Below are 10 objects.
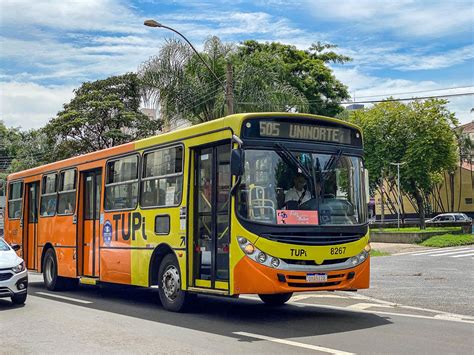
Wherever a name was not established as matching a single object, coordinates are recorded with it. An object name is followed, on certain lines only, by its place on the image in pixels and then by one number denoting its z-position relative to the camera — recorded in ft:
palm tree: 98.94
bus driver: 34.32
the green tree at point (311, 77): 143.33
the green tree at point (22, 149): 174.97
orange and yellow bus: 33.47
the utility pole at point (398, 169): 168.70
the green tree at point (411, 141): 167.94
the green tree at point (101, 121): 142.92
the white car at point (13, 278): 42.19
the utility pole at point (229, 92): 70.61
